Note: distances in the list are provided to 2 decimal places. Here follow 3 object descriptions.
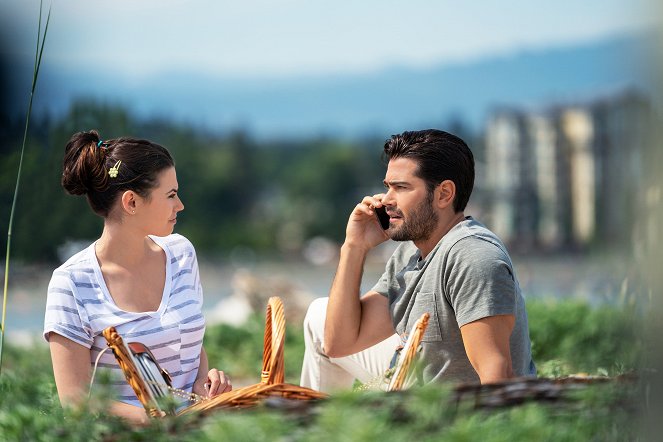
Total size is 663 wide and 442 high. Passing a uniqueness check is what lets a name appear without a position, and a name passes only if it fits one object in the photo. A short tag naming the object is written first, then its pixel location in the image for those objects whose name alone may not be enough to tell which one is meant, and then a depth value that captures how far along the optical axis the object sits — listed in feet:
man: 15.47
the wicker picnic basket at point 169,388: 12.66
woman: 16.52
